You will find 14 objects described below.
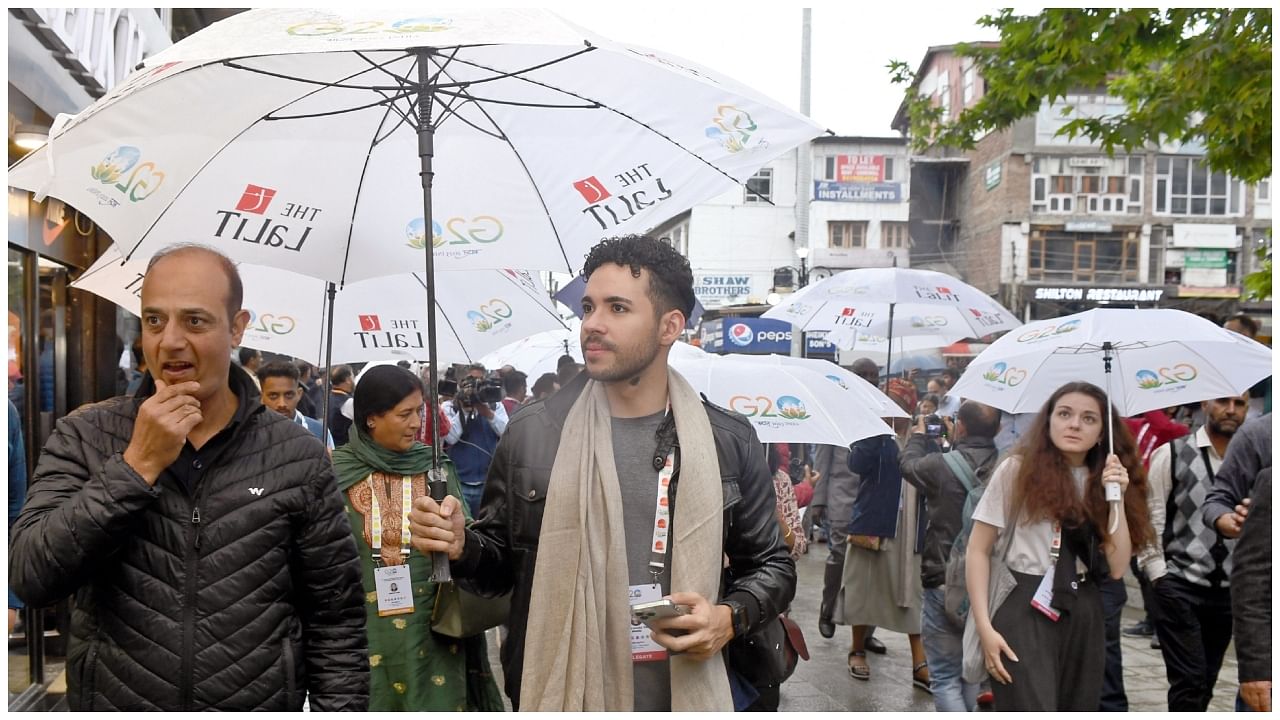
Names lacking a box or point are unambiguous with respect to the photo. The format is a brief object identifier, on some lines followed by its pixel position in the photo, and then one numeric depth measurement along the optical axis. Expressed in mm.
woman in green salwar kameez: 4070
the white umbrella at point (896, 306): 8812
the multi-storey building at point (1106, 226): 44438
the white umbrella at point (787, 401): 5844
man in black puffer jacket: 2404
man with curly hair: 2846
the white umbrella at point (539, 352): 13688
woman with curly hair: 4371
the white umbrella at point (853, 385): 6430
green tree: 7566
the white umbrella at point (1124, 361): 5289
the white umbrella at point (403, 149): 3184
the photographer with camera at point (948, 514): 5902
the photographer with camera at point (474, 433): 8133
